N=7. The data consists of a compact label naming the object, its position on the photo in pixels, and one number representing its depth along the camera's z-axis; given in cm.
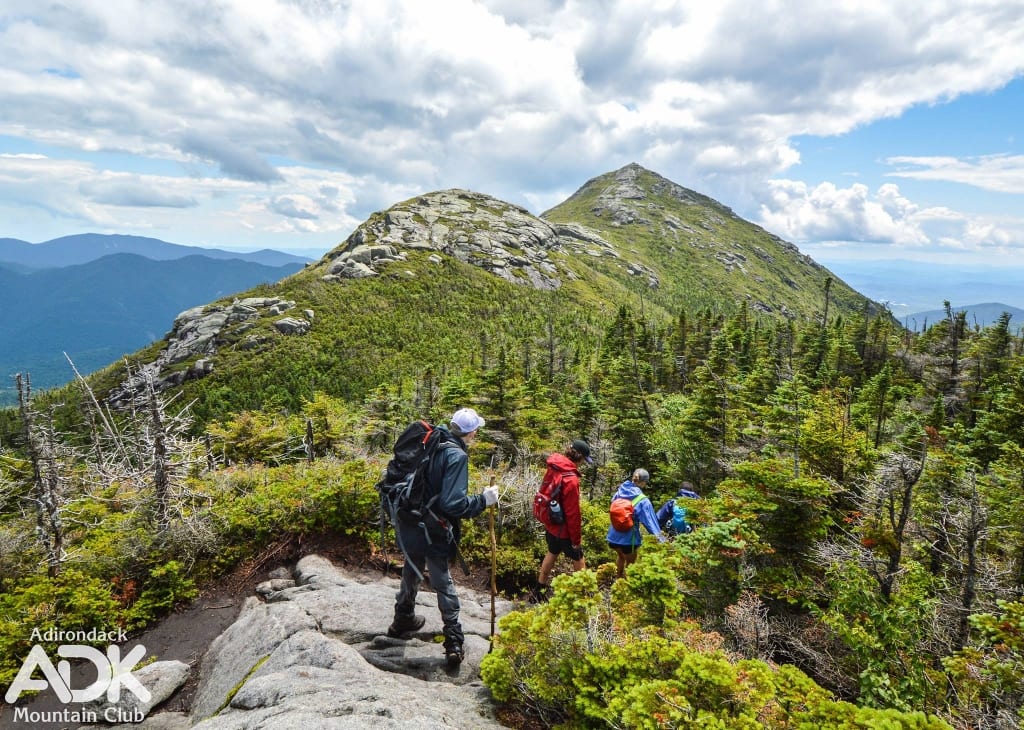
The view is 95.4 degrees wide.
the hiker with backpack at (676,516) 927
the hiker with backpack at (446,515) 532
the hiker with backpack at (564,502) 700
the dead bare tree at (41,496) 905
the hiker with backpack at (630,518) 766
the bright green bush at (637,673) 344
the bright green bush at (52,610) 645
